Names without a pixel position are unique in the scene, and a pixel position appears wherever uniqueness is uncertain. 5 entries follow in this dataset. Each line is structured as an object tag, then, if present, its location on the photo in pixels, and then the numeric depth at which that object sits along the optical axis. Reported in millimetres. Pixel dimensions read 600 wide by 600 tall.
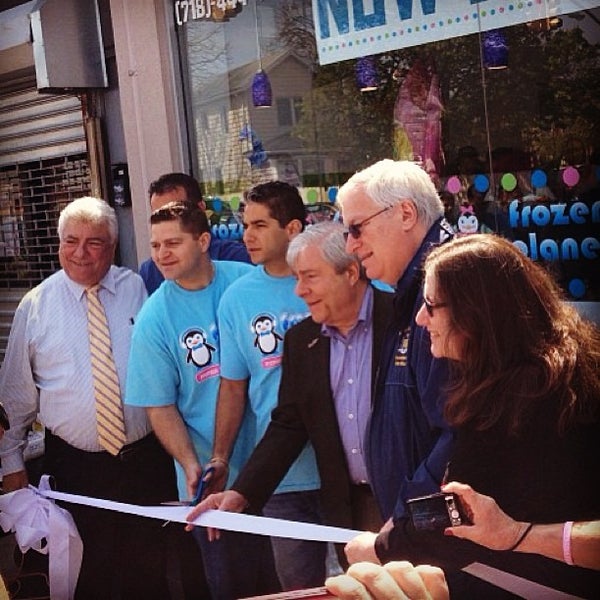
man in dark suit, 2531
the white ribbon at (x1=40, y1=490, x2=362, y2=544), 2662
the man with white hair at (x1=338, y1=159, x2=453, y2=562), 2422
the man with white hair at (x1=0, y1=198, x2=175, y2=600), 3047
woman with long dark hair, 2287
